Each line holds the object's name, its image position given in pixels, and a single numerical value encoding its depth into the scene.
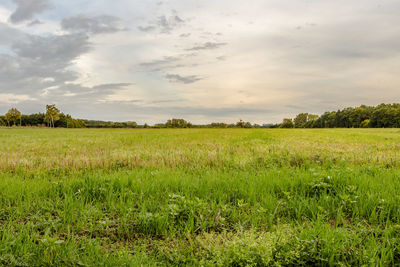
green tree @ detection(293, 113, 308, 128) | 191.98
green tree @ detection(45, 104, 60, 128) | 147.12
